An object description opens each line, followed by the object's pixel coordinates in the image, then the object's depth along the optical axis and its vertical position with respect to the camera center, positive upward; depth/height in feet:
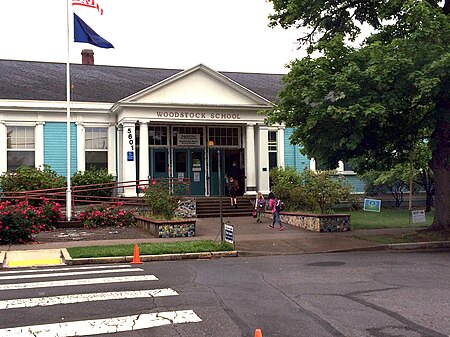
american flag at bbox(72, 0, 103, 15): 61.52 +21.09
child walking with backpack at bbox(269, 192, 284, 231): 60.34 -3.54
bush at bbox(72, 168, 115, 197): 76.48 +0.25
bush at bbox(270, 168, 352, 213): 61.93 -1.62
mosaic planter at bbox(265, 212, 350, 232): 59.31 -5.08
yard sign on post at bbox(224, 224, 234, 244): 44.57 -4.64
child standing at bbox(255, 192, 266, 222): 66.39 -3.45
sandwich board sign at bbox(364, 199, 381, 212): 61.41 -3.25
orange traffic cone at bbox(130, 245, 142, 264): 39.90 -5.84
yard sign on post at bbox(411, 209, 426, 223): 56.95 -4.32
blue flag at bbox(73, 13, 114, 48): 63.21 +17.91
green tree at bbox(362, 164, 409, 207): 83.51 -0.67
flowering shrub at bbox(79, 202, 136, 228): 61.72 -4.27
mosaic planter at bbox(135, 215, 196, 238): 53.57 -4.95
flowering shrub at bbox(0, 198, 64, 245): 49.37 -3.82
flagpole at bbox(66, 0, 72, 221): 61.26 +3.07
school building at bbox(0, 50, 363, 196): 78.07 +8.25
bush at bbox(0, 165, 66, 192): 72.23 +0.27
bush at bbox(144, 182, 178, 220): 56.39 -2.31
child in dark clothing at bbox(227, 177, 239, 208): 77.51 -1.41
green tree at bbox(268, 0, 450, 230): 43.80 +7.92
